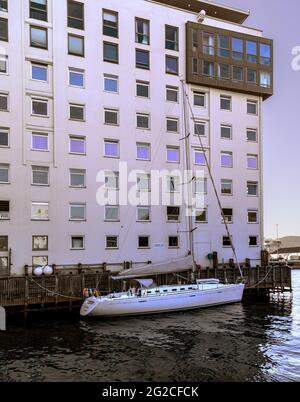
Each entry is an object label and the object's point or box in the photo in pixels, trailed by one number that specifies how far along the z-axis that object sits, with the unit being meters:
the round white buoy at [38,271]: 36.81
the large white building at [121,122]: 39.31
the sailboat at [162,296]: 32.31
